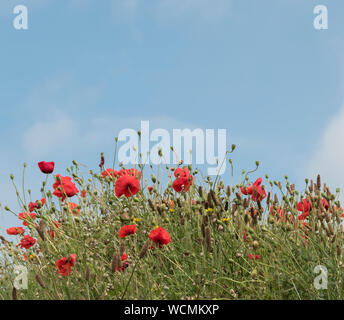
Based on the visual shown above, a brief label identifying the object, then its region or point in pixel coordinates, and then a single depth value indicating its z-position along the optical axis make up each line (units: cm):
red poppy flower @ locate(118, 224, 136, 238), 638
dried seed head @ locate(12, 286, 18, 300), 533
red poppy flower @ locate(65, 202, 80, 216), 832
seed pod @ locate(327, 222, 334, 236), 602
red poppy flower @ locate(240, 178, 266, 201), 757
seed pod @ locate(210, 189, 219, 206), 661
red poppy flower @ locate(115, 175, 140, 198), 726
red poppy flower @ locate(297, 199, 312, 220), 755
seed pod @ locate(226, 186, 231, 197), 774
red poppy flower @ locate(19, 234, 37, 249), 853
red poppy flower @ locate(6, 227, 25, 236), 911
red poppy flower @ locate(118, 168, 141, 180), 904
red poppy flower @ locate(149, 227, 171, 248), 587
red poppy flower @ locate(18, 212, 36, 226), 822
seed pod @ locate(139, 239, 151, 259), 478
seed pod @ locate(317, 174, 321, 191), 706
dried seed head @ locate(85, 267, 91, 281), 524
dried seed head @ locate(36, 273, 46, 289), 518
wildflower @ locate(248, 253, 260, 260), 660
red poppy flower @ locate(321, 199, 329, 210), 779
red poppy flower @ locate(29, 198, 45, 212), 862
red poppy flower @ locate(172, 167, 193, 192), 792
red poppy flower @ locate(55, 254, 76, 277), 604
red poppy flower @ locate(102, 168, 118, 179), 911
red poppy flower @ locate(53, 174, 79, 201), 827
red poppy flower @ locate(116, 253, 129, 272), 636
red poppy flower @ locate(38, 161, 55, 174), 827
